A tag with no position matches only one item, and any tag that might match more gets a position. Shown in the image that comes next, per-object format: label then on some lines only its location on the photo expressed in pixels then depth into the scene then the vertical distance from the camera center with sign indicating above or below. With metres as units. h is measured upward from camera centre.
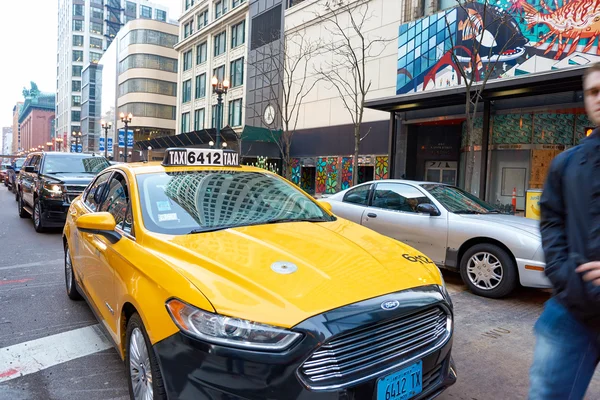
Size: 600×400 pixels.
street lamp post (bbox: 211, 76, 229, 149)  17.03 +3.46
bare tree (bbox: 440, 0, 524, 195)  13.62 +4.71
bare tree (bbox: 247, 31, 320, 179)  23.41 +5.83
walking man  1.46 -0.30
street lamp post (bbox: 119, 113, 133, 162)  31.41 +3.66
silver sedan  5.10 -0.68
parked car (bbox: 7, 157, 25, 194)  20.44 -0.56
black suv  8.97 -0.40
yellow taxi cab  1.93 -0.66
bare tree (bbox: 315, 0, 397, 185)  19.77 +6.11
